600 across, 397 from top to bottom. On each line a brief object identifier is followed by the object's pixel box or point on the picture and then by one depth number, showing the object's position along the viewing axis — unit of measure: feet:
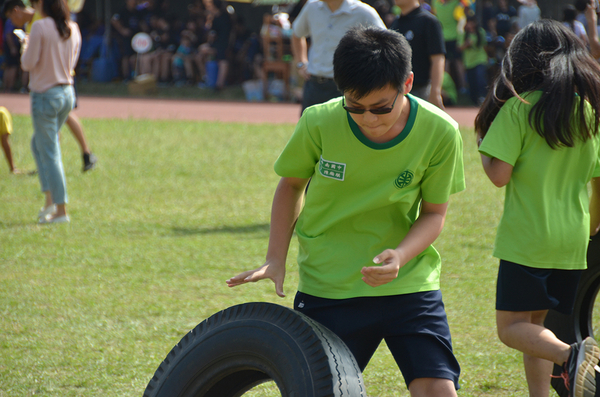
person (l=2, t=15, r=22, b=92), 111.65
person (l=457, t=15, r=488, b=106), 86.63
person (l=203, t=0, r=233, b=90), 109.81
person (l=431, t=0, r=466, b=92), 88.17
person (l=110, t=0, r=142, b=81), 120.88
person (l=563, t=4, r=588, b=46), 59.36
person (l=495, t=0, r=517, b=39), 88.17
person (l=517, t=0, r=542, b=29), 83.51
